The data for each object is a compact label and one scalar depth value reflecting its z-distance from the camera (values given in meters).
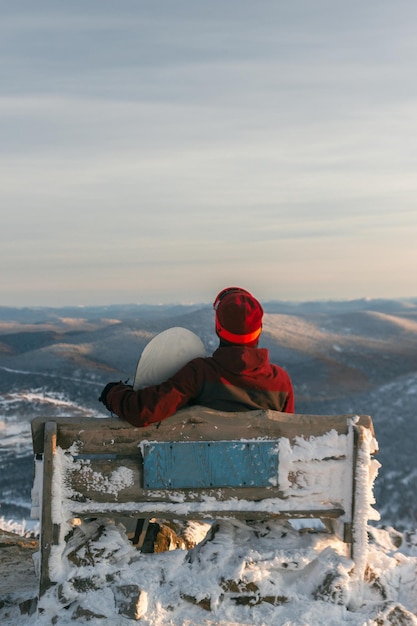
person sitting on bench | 4.45
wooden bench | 4.45
